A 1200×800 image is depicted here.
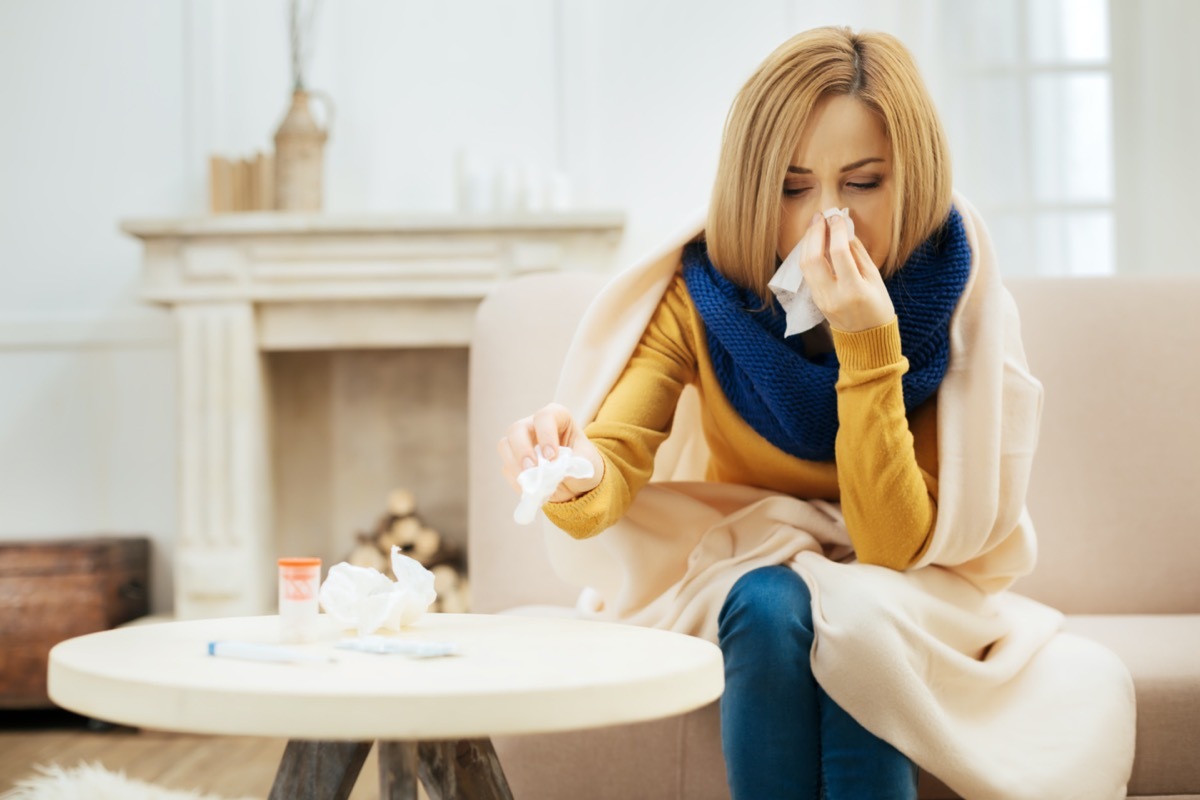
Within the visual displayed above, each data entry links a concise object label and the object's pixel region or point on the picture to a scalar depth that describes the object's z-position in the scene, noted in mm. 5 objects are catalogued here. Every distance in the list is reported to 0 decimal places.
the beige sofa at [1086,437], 5302
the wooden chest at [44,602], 6394
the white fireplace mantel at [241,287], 6585
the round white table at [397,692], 3232
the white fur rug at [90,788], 5373
